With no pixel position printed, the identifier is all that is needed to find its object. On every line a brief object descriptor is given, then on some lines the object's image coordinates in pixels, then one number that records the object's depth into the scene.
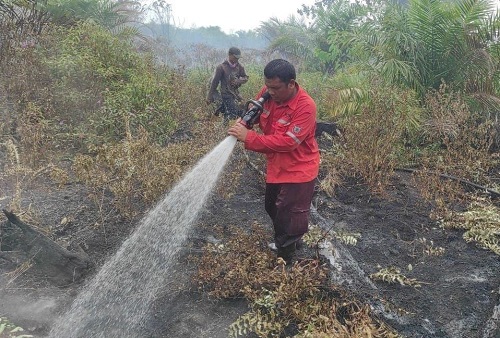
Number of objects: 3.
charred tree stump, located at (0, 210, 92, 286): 3.11
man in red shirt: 2.83
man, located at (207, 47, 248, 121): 7.08
